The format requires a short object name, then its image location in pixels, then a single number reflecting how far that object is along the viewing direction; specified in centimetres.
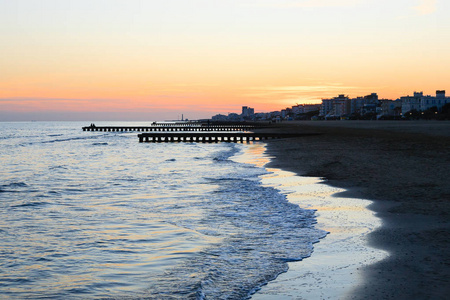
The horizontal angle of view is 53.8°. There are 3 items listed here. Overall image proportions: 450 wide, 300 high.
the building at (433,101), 18862
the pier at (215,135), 5738
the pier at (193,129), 11269
